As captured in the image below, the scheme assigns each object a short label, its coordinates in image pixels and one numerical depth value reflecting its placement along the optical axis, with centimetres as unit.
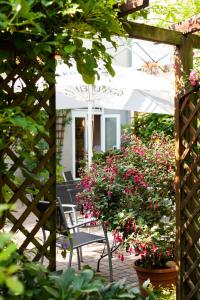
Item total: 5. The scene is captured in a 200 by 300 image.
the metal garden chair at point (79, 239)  477
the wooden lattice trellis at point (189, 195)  363
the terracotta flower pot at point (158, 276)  454
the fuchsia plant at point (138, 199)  449
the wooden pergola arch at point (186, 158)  358
